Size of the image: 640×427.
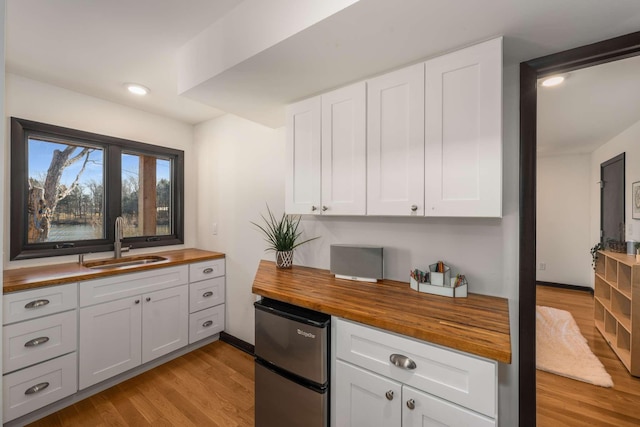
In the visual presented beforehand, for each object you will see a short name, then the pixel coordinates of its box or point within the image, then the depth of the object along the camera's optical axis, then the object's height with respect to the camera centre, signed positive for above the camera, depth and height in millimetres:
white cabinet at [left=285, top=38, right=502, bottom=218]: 1314 +386
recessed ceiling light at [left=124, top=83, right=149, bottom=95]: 2336 +1030
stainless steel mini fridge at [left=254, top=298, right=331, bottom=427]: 1441 -802
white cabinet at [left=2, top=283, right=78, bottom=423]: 1777 -868
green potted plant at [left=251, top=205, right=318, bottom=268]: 2238 -176
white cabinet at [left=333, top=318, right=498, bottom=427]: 1086 -701
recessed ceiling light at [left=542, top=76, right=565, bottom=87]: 1397 +649
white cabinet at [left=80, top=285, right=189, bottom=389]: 2098 -942
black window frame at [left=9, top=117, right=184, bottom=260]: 2160 +221
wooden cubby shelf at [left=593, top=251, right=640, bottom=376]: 1267 -409
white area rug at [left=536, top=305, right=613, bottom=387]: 1355 -632
